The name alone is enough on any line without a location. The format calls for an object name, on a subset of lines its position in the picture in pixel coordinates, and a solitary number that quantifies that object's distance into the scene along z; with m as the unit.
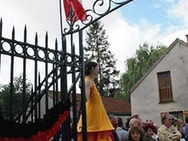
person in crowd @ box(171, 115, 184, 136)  5.14
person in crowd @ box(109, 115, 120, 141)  4.22
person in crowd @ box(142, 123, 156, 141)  4.69
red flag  2.97
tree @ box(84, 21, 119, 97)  26.83
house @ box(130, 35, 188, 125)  16.11
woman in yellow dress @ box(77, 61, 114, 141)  2.89
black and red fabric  2.02
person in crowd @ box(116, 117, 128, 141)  4.32
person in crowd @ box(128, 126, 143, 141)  3.98
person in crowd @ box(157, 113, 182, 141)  4.61
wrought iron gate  2.22
